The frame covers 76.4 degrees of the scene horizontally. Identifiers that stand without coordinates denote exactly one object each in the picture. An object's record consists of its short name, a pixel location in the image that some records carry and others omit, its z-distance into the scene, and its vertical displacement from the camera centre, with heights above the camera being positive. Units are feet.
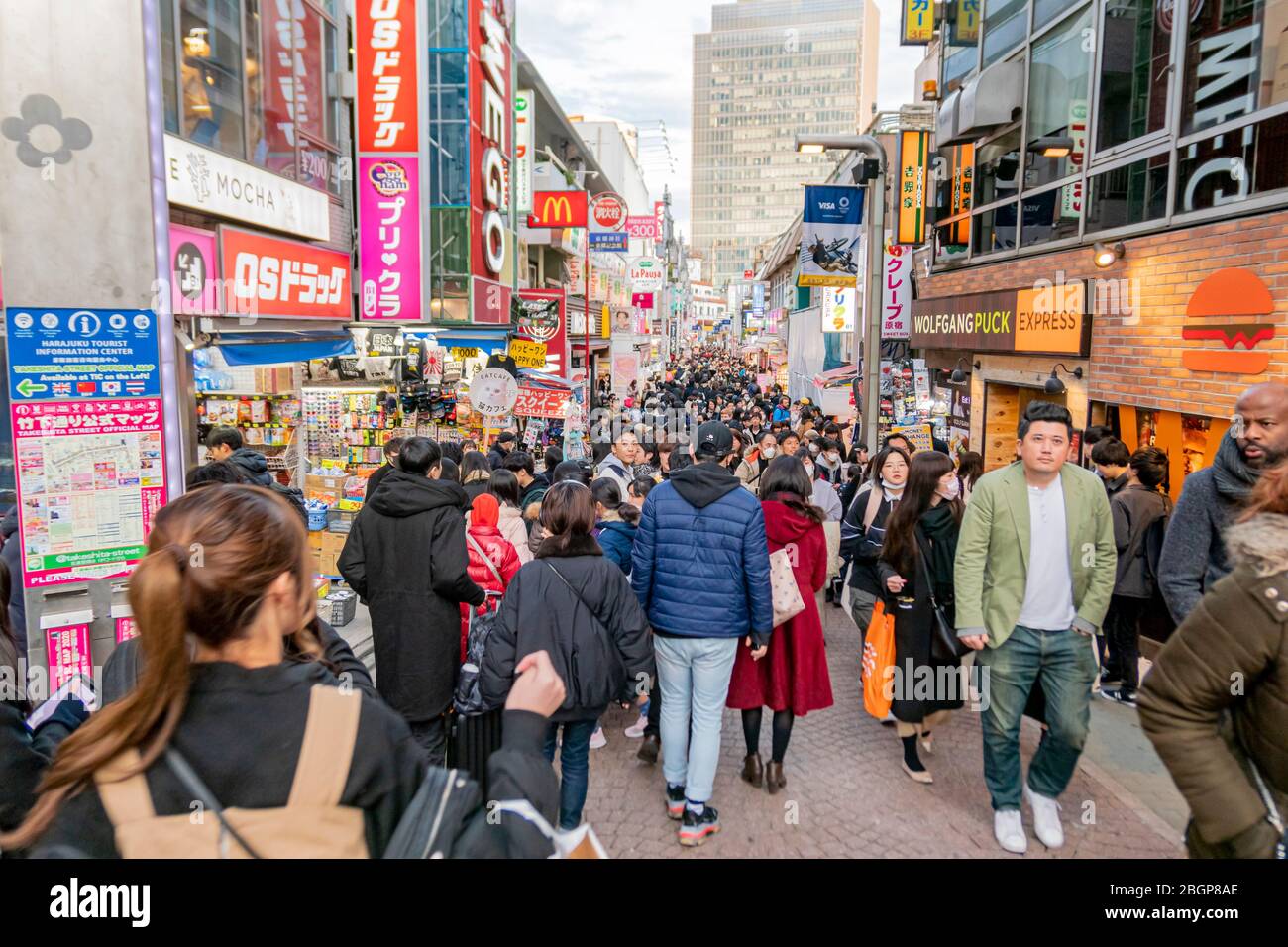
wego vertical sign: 45.01 +13.37
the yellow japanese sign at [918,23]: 56.90 +24.72
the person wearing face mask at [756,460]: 33.17 -3.72
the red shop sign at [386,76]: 36.45 +13.14
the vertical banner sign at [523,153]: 68.44 +18.32
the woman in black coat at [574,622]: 12.54 -3.86
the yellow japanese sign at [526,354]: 48.49 +1.04
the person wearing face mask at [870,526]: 17.33 -3.27
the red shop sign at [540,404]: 44.45 -1.76
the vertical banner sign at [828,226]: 42.42 +7.83
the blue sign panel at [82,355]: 14.11 +0.21
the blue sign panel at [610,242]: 81.20 +12.98
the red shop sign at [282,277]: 27.96 +3.52
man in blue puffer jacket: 14.17 -3.87
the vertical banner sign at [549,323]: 62.95 +3.84
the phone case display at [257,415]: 37.09 -2.12
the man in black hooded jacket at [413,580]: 14.37 -3.68
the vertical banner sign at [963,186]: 44.86 +10.46
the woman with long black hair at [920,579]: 15.69 -3.91
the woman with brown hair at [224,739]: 4.73 -2.20
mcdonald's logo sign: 72.54 +14.53
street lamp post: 33.73 +4.25
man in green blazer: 13.32 -3.59
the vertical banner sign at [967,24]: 45.42 +19.66
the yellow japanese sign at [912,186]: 46.44 +10.83
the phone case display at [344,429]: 34.71 -2.50
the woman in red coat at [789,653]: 15.51 -5.26
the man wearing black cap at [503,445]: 32.76 -2.99
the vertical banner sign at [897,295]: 56.65 +5.65
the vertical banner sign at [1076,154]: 33.32 +9.11
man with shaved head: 10.68 -1.61
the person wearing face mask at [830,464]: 36.50 -3.98
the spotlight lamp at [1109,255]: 29.09 +4.38
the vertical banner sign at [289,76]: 33.17 +12.44
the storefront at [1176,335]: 22.06 +1.35
